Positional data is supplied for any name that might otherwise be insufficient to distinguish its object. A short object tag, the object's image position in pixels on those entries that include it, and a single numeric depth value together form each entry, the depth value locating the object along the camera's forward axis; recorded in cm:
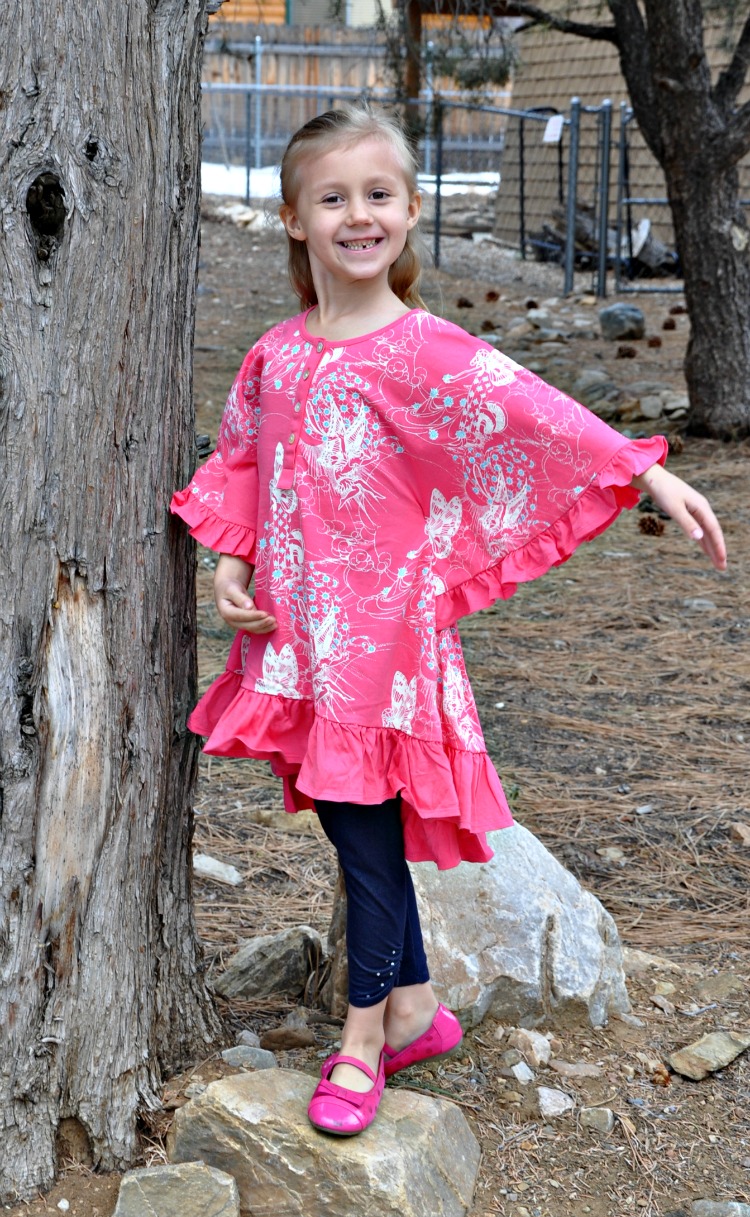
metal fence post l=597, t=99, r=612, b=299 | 1193
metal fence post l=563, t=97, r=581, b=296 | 1159
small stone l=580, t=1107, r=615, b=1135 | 225
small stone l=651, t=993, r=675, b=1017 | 264
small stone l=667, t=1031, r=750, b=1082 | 241
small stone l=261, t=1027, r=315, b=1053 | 241
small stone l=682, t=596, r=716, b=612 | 507
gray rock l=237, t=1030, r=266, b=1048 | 243
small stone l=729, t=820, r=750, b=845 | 341
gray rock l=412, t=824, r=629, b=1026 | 252
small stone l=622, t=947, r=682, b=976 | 280
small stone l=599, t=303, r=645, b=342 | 1075
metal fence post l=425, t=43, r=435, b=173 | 794
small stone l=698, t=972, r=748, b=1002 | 270
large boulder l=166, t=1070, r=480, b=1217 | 194
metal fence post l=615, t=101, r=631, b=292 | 1252
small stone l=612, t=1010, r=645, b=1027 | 257
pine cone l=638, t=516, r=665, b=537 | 612
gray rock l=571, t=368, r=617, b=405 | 830
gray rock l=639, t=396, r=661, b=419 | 785
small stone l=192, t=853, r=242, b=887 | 321
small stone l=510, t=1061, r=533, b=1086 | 237
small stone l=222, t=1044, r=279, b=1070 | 229
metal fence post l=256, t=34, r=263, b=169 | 2036
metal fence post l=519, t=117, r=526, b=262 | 1494
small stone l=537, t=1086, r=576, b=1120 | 229
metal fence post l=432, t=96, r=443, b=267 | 1271
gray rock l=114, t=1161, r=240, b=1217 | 188
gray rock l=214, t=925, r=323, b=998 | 264
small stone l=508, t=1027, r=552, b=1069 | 242
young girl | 205
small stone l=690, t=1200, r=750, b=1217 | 206
